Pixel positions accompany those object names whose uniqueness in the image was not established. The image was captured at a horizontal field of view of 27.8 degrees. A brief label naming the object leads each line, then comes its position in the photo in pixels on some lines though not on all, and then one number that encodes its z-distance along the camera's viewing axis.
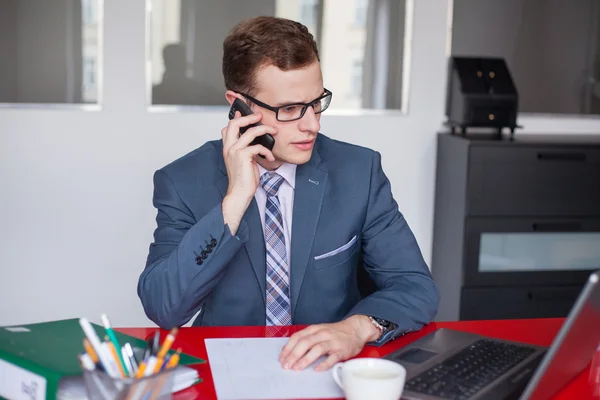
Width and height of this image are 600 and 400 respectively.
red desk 1.90
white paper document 1.76
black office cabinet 3.44
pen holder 1.56
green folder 1.67
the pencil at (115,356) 1.65
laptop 1.63
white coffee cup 1.66
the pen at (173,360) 1.65
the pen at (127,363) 1.69
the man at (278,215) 2.15
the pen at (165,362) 1.63
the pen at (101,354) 1.62
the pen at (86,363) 1.58
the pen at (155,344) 1.67
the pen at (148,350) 1.69
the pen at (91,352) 1.62
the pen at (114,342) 1.67
